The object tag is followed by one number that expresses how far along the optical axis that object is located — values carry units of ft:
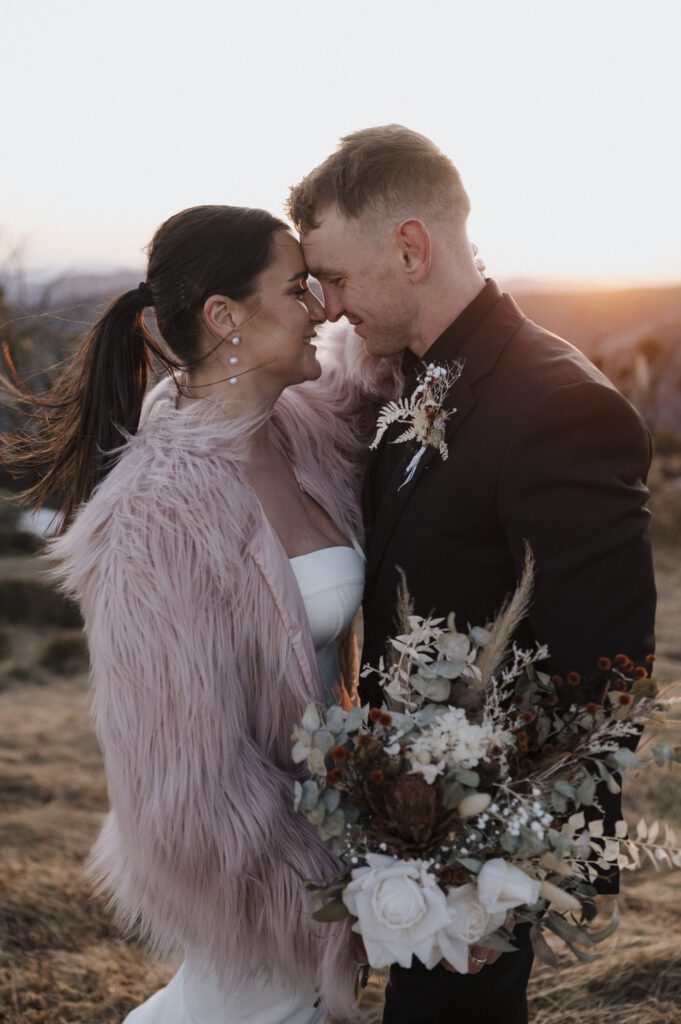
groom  6.27
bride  6.54
